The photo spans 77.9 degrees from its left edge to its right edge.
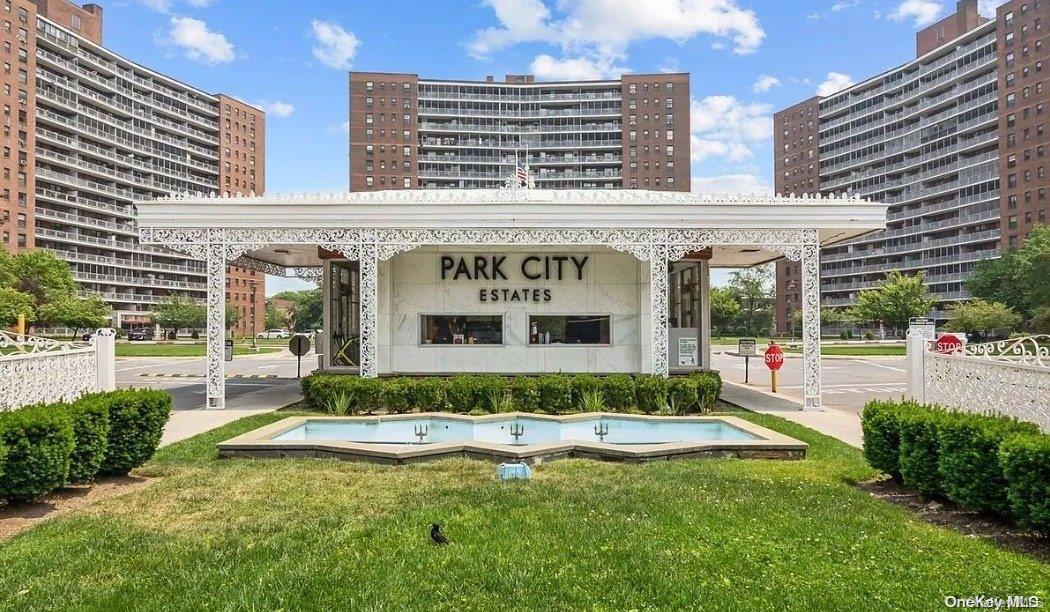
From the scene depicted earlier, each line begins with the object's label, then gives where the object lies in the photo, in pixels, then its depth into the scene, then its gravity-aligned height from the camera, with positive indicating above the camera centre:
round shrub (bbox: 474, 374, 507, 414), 13.43 -1.61
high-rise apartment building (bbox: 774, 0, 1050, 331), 71.12 +21.12
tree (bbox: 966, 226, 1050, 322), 57.38 +3.28
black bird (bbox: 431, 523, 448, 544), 5.15 -1.73
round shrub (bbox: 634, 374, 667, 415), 13.77 -1.66
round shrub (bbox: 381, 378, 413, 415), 13.53 -1.62
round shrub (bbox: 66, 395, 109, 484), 6.93 -1.27
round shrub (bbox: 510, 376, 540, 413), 13.45 -1.64
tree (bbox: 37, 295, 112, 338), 53.55 +0.61
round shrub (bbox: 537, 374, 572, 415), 13.49 -1.65
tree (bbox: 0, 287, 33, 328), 47.50 +1.20
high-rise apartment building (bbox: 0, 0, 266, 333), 67.62 +21.14
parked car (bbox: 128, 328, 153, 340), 73.74 -1.65
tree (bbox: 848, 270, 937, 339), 57.44 +0.93
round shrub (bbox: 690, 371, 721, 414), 14.13 -1.66
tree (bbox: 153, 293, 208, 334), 71.06 +0.57
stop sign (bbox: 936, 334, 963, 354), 9.44 -0.48
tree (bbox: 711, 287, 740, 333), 86.62 +0.84
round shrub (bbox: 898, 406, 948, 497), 6.46 -1.40
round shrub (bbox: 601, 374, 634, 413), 13.77 -1.65
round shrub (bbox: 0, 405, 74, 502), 6.11 -1.26
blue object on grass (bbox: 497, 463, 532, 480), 7.36 -1.76
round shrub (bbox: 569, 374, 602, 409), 13.62 -1.48
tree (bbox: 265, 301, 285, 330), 116.41 +0.25
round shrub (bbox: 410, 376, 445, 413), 13.49 -1.63
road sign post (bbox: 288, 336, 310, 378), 20.95 -0.84
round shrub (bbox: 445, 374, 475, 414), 13.45 -1.64
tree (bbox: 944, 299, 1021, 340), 52.31 -0.42
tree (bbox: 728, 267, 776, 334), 99.69 +2.85
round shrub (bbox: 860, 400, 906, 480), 7.19 -1.40
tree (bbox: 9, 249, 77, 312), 55.84 +3.88
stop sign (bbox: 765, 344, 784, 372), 18.06 -1.22
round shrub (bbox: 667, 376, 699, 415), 13.86 -1.69
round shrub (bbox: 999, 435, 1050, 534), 4.91 -1.28
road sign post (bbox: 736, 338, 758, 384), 20.61 -1.05
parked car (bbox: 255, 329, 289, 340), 91.05 -2.30
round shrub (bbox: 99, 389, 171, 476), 7.62 -1.30
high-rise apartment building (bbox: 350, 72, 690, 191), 96.75 +27.46
